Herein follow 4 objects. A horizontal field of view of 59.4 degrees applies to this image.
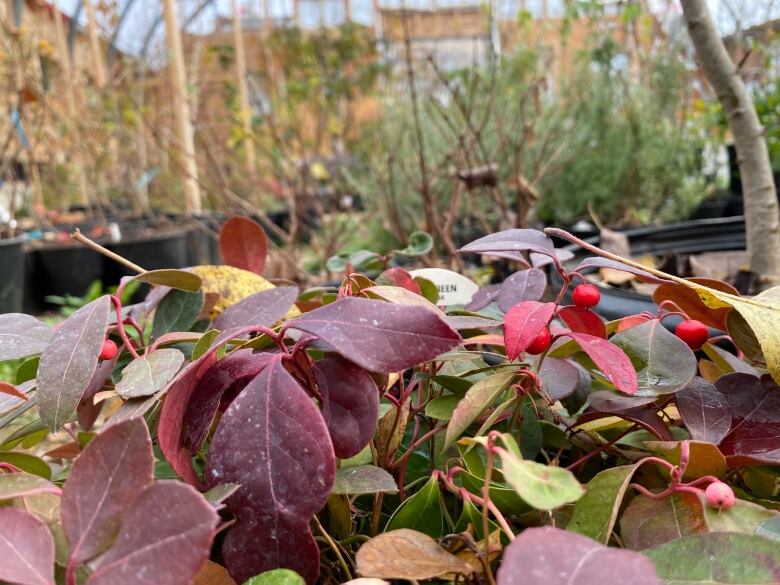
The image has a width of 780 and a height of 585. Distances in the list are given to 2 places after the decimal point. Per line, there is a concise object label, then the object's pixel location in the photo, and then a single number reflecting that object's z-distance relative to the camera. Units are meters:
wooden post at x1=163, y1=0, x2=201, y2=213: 4.32
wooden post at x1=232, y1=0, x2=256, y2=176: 5.70
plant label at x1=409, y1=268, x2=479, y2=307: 0.71
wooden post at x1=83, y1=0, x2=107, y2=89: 4.76
